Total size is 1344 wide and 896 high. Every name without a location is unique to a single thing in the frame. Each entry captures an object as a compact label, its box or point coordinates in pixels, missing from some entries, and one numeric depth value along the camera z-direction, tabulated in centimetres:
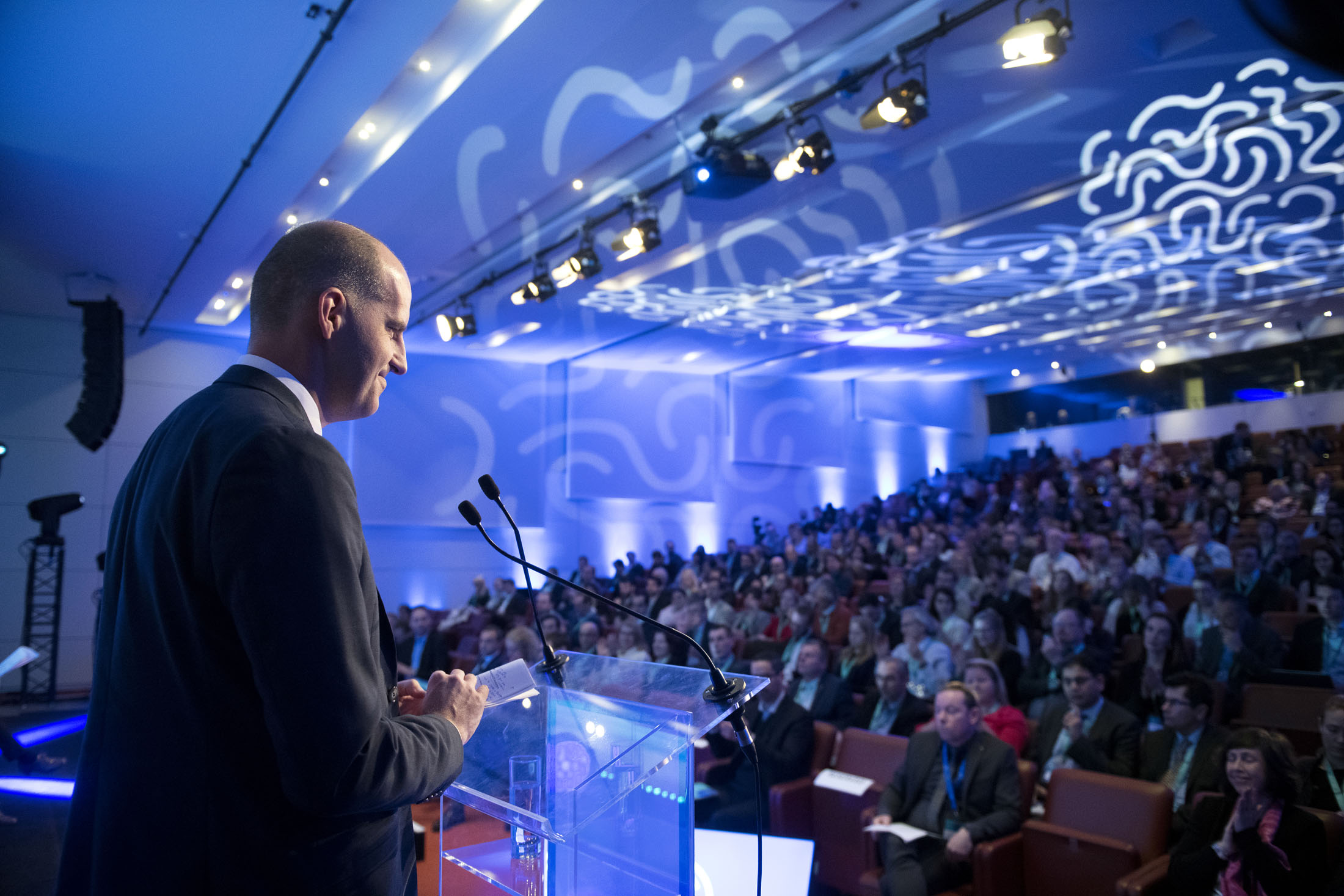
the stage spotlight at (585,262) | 665
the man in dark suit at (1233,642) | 495
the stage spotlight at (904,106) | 439
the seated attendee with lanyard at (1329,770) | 300
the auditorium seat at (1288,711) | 411
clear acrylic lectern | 128
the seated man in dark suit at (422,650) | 821
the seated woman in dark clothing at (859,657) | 538
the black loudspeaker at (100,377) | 780
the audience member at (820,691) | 484
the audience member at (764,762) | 408
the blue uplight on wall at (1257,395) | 1231
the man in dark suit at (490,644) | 662
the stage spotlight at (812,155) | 498
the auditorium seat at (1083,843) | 300
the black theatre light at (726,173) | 519
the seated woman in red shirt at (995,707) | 418
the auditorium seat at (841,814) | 376
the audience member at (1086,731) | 377
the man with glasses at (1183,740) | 359
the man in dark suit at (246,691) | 86
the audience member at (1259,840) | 257
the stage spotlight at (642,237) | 607
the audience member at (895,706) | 454
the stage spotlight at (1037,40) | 380
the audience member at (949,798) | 325
